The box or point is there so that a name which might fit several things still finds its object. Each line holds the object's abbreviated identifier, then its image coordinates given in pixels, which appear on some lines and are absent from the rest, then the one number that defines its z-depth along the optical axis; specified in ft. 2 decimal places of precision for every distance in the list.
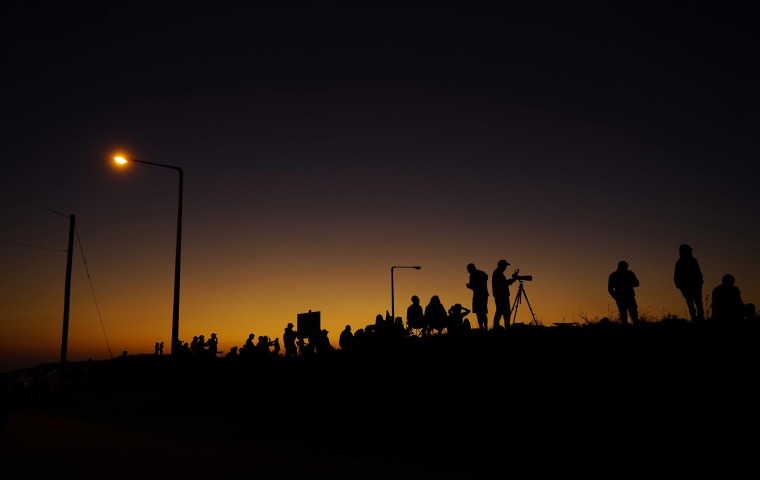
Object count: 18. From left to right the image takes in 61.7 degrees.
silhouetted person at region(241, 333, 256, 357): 87.33
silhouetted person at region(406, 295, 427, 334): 66.64
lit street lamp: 72.54
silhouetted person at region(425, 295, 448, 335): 64.13
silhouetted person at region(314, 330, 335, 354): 74.15
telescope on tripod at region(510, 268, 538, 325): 60.68
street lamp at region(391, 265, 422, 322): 126.62
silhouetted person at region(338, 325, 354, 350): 75.81
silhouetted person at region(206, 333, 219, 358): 94.96
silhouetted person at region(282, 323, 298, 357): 86.63
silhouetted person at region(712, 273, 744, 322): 44.27
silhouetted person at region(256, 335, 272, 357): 87.56
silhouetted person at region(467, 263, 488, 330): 58.34
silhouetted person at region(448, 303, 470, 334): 62.90
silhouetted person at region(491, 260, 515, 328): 56.24
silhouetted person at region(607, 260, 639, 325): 50.98
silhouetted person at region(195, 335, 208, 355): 98.27
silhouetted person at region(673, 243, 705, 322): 47.73
